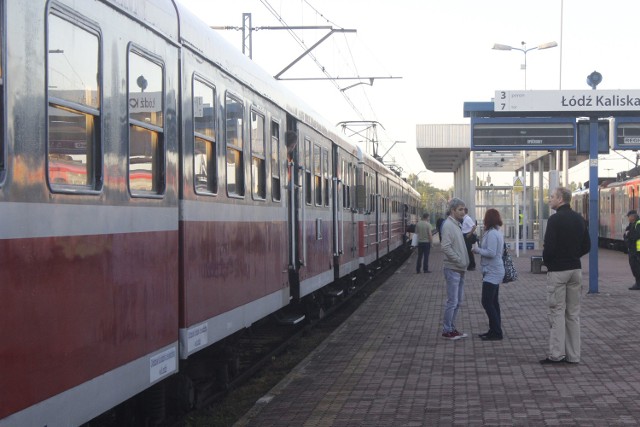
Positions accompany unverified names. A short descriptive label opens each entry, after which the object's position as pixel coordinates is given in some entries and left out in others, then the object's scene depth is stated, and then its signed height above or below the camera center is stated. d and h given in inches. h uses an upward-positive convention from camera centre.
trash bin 1005.8 -47.4
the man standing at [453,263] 480.4 -21.4
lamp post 1411.2 +255.1
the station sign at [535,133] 693.3 +62.9
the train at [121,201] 176.6 +5.6
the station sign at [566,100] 679.1 +84.8
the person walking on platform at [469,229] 824.9 -7.6
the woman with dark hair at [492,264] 472.8 -21.7
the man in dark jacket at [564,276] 396.8 -23.4
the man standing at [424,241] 1061.1 -22.3
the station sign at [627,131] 689.0 +63.0
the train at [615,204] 1596.3 +27.9
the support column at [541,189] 1658.0 +56.2
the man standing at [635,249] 775.1 -25.0
